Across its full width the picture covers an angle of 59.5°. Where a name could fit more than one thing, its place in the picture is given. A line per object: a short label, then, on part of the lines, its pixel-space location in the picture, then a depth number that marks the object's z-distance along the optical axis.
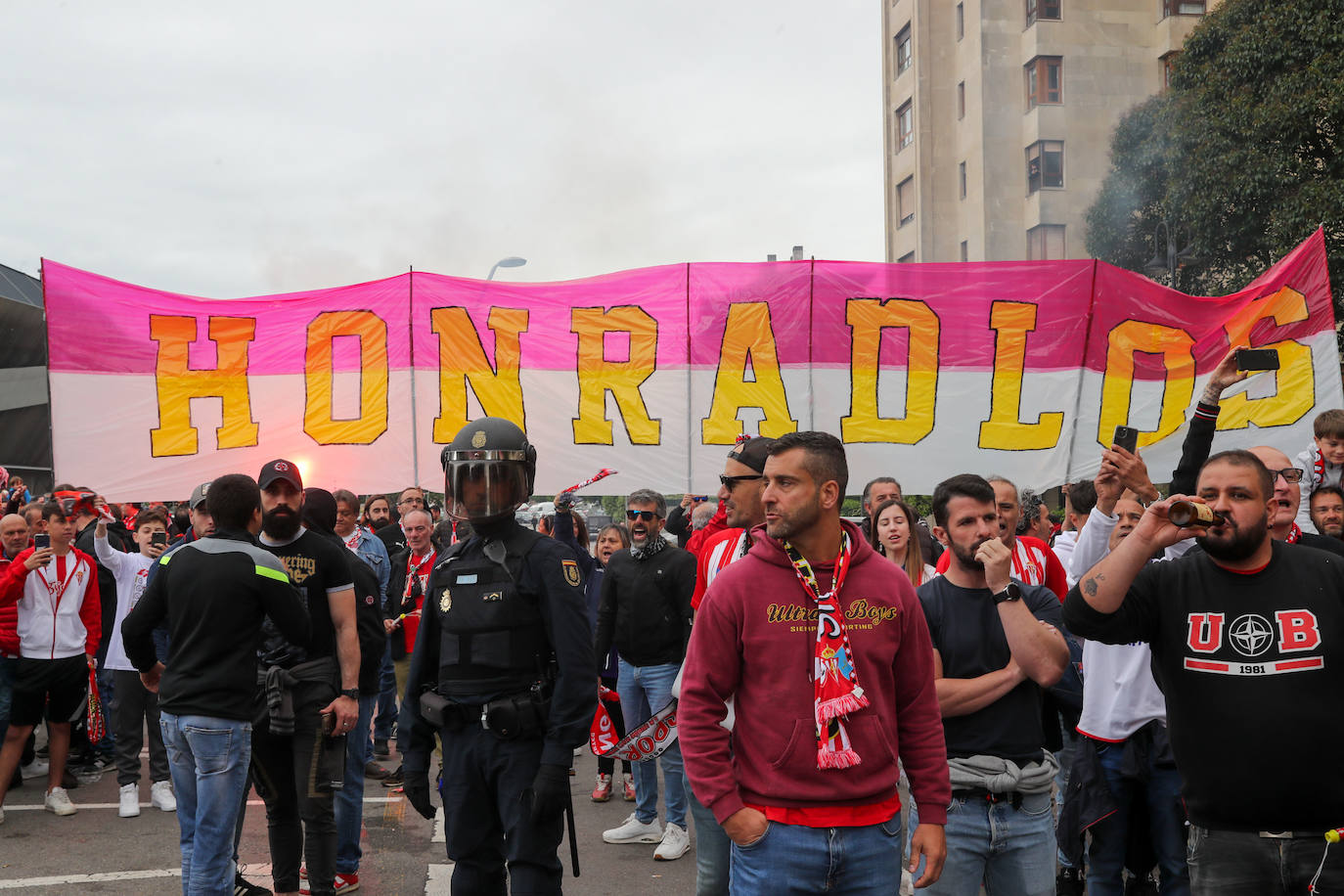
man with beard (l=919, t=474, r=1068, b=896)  3.91
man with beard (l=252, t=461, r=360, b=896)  5.68
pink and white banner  10.09
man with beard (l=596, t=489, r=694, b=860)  7.71
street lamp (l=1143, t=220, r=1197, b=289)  24.50
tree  21.70
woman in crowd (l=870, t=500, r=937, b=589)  6.42
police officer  4.55
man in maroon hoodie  3.36
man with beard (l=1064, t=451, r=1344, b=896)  3.51
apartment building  40.75
